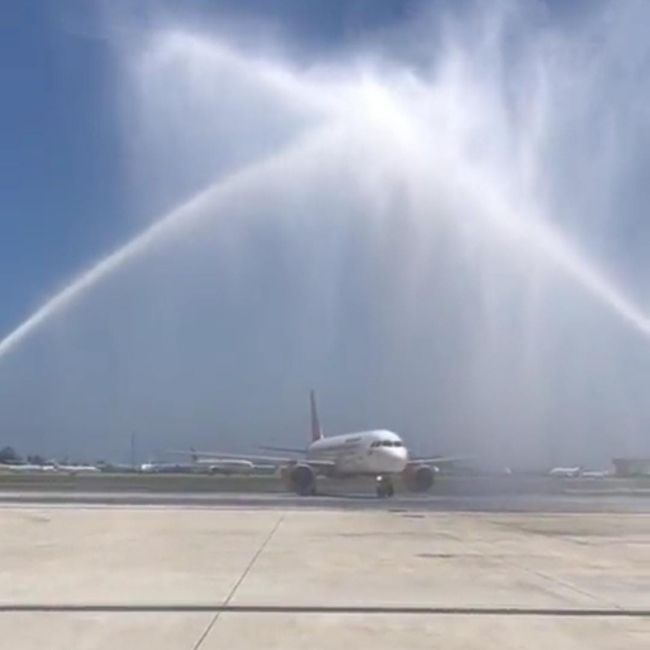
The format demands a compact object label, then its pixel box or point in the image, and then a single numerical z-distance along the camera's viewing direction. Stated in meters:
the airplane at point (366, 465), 59.34
